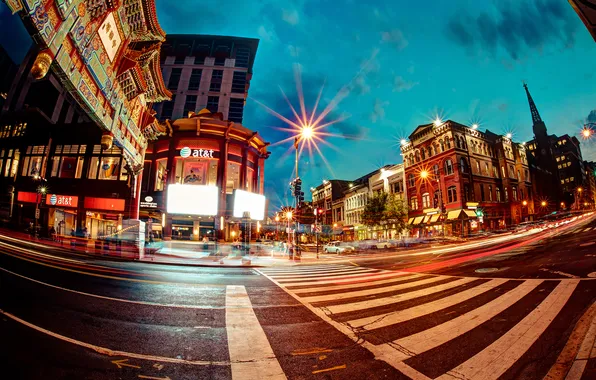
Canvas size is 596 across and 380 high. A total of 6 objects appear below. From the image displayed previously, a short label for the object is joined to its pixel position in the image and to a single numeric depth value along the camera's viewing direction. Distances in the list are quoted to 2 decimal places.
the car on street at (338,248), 27.41
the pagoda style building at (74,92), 5.99
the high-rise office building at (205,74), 39.25
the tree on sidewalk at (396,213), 34.00
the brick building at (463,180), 33.50
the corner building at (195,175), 29.73
